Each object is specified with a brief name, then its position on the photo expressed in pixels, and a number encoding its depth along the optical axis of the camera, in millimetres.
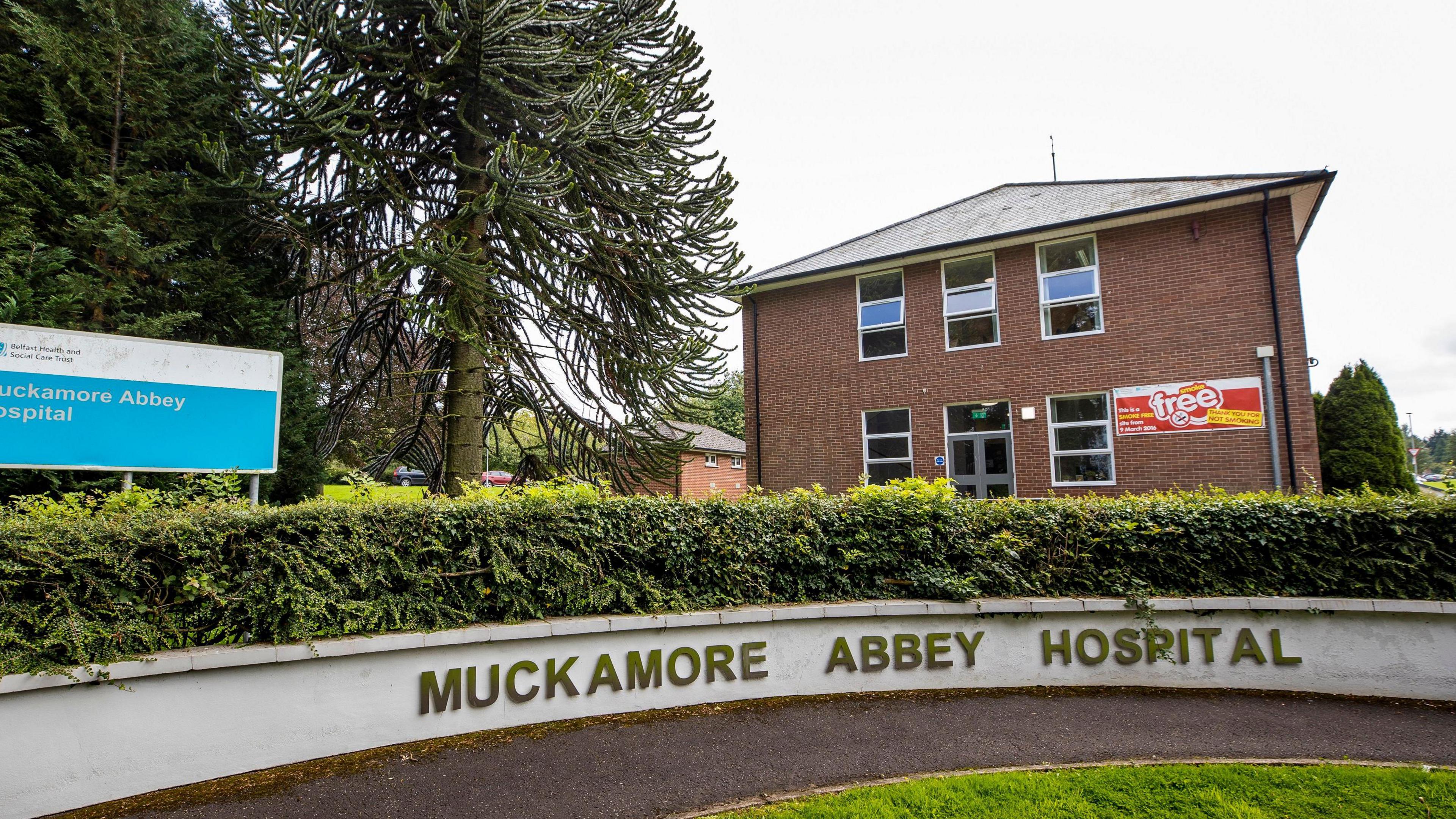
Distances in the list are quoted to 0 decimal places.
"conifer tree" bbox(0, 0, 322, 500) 6414
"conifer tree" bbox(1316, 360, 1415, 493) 12453
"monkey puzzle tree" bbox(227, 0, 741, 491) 6926
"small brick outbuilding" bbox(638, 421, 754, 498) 30453
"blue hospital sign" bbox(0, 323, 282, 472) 5020
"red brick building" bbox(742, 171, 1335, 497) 11539
